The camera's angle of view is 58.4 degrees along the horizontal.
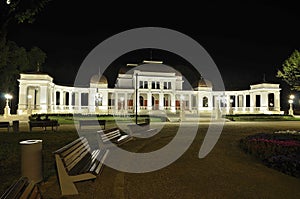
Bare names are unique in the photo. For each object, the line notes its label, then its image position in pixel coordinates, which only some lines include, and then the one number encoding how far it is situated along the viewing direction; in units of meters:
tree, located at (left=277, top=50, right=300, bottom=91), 28.23
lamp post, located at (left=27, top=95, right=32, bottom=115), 39.97
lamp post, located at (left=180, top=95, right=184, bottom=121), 33.11
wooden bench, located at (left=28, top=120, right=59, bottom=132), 18.02
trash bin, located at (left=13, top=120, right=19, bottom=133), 18.14
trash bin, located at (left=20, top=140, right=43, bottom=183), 5.95
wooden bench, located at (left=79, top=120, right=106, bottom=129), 19.38
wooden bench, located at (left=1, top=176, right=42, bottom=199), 2.92
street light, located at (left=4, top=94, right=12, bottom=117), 37.16
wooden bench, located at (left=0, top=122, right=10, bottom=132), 17.73
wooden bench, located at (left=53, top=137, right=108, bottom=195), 5.27
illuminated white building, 42.81
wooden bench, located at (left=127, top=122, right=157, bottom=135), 15.64
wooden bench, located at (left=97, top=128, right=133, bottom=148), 10.37
